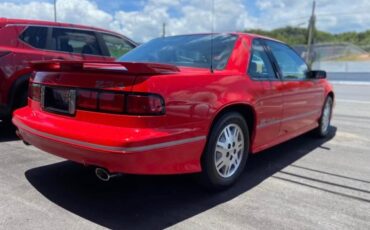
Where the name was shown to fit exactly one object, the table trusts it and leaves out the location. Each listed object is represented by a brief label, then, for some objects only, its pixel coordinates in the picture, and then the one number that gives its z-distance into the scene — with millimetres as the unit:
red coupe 2637
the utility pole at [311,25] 38938
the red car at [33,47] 5023
